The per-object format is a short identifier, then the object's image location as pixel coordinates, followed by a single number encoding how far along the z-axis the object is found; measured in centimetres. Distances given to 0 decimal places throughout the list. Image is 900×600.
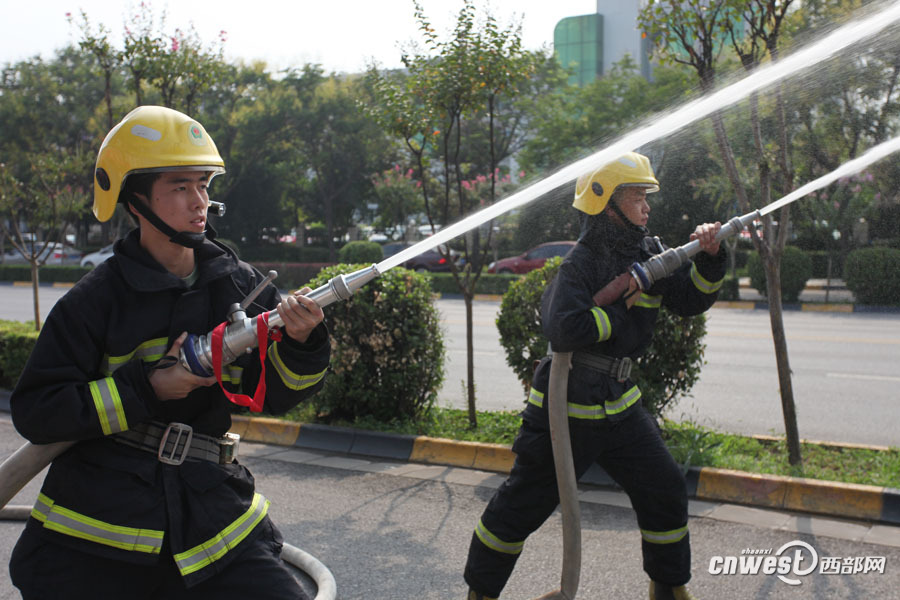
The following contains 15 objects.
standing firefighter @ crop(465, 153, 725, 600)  327
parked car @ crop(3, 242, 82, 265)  3897
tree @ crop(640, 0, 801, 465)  509
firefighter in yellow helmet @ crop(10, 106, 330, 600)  209
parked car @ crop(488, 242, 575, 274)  2424
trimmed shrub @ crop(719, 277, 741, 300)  1895
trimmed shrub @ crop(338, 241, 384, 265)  2673
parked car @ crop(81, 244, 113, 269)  3301
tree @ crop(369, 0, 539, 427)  640
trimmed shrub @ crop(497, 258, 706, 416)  569
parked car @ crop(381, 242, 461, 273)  2897
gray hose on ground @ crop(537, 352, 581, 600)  318
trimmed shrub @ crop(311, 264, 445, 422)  661
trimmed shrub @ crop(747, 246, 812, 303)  1794
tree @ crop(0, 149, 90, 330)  1087
